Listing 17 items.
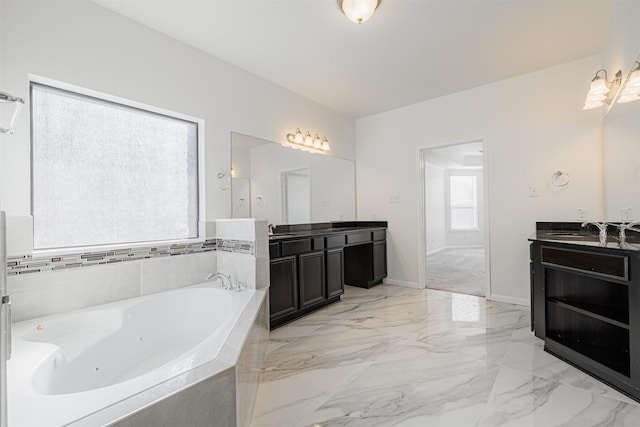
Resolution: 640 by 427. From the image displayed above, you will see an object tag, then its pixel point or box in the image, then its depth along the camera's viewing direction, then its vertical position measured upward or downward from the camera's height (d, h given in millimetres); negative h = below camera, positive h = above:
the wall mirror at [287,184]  3014 +401
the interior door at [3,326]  525 -196
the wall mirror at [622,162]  2043 +392
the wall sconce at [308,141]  3604 +969
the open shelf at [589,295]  1924 -601
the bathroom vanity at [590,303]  1683 -639
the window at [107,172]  1954 +356
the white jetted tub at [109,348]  949 -633
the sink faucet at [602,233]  2029 -148
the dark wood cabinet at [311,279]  3004 -656
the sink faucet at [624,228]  1874 -115
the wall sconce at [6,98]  814 +343
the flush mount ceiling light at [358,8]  1981 +1413
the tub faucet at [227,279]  2334 -516
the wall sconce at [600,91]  2355 +982
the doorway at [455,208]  6477 +172
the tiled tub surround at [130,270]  1759 -370
